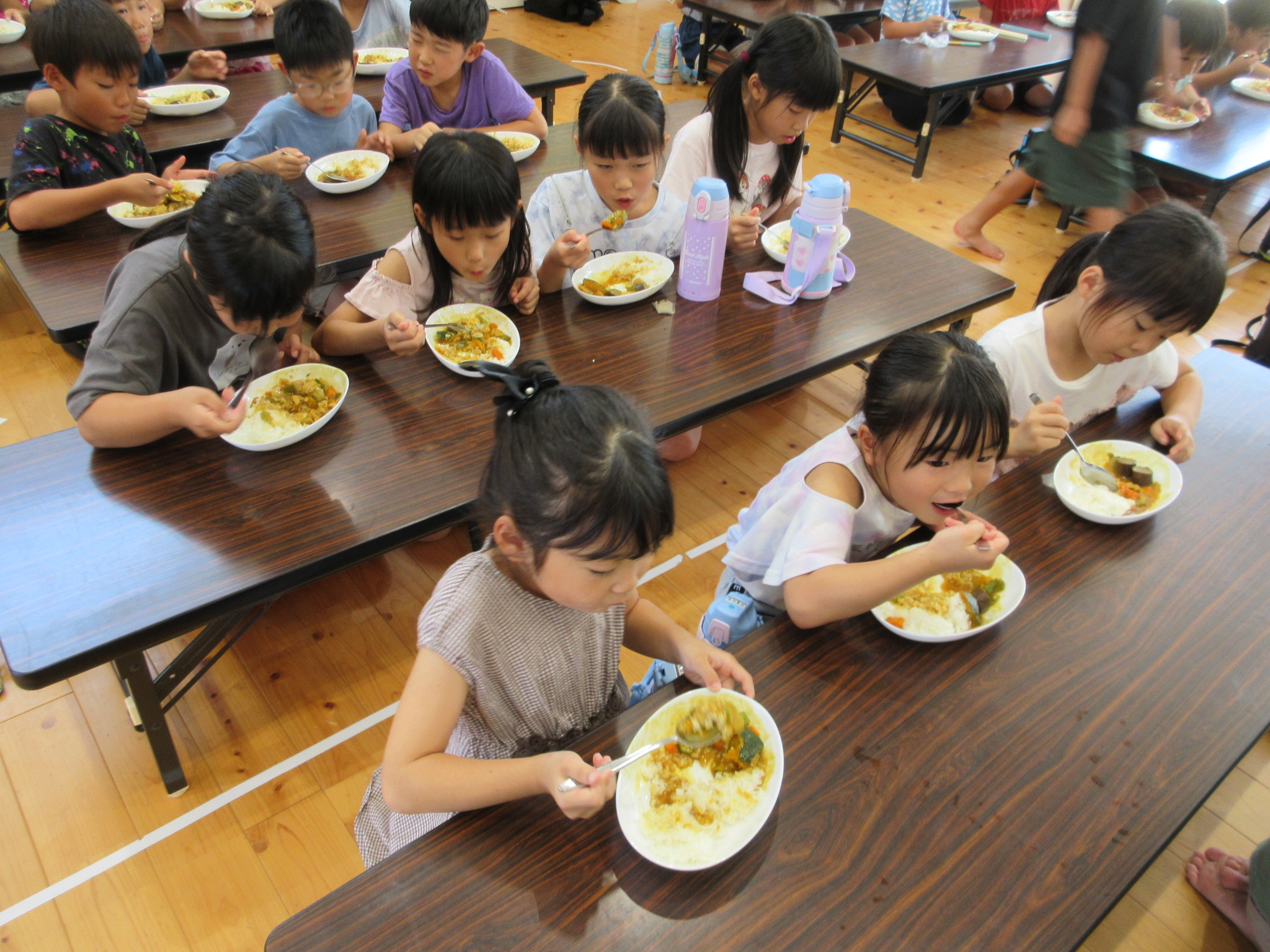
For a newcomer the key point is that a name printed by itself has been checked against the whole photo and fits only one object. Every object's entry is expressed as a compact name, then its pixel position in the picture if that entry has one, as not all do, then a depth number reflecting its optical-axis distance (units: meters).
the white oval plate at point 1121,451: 1.31
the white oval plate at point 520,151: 2.57
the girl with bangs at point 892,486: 1.08
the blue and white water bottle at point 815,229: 1.75
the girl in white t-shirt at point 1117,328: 1.42
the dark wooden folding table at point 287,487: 1.11
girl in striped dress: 0.86
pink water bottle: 1.71
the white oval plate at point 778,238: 2.06
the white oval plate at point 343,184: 2.26
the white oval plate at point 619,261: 1.83
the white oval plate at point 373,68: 3.17
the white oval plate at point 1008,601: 1.08
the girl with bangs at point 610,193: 1.85
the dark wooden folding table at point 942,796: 0.79
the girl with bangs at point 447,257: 1.56
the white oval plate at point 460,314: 1.65
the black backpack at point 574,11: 6.64
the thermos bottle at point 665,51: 5.39
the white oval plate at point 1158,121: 3.64
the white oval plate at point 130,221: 2.00
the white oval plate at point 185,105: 2.59
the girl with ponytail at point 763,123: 2.01
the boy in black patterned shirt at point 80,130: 1.89
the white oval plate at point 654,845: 0.83
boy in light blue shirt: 2.34
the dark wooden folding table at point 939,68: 4.03
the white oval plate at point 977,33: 4.59
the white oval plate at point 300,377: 1.36
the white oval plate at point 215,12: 3.53
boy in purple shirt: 2.43
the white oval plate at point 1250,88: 4.02
